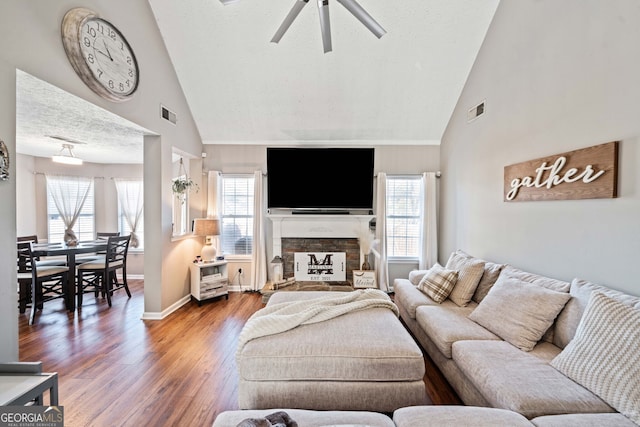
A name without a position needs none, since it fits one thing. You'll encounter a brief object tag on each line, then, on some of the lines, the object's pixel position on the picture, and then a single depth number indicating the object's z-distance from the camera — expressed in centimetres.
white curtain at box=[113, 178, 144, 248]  548
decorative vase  442
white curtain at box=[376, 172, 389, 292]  449
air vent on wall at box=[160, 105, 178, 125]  343
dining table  355
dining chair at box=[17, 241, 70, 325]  337
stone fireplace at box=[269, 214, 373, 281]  450
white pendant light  377
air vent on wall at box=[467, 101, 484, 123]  340
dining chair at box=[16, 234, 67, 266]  396
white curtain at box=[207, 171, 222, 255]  454
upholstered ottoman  172
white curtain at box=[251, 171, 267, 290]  452
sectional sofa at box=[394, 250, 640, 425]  135
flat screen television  436
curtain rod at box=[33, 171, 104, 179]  482
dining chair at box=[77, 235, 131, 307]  390
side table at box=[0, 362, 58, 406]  126
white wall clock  213
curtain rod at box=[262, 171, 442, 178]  453
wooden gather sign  188
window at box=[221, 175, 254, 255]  469
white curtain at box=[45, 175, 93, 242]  500
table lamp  411
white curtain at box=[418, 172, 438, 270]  446
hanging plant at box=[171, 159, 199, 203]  398
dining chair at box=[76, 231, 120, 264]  434
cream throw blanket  192
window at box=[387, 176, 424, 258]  463
